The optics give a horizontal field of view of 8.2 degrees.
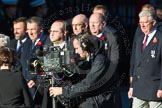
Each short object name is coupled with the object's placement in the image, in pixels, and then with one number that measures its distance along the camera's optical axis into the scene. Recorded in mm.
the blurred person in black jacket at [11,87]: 12992
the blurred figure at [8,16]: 21413
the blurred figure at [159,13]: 17857
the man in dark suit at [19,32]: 17577
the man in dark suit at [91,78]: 13415
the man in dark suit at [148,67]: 14926
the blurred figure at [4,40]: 15994
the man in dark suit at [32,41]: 16294
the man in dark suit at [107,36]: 14800
